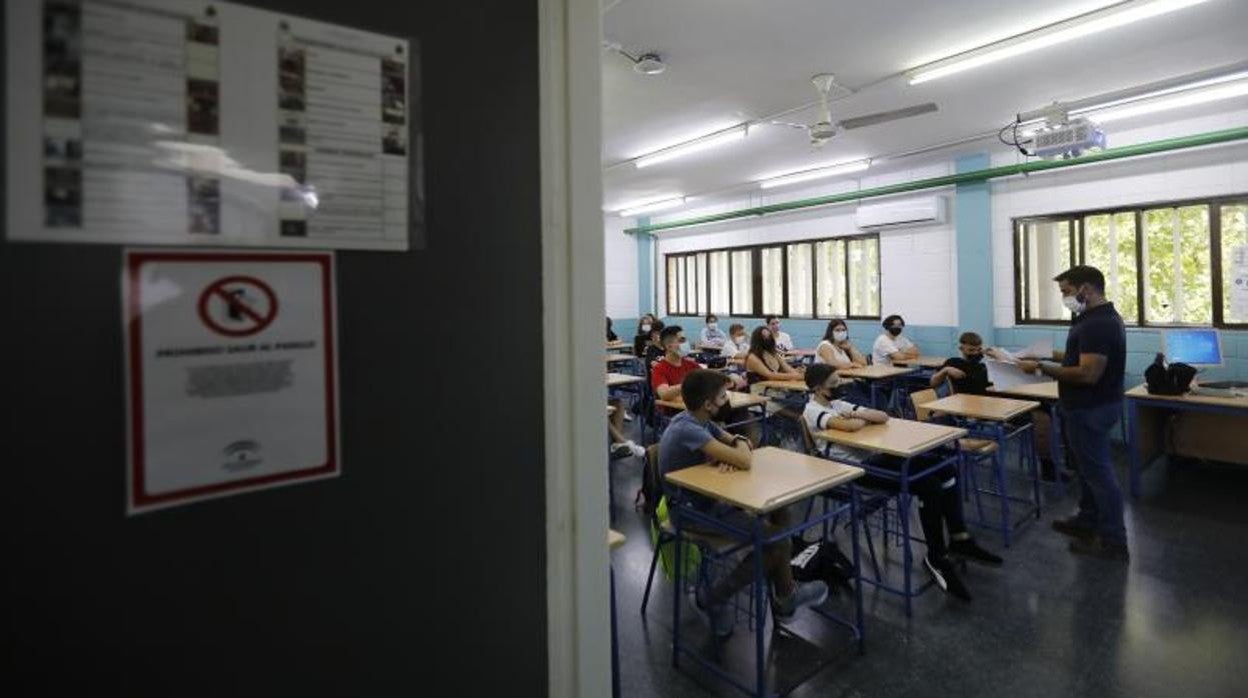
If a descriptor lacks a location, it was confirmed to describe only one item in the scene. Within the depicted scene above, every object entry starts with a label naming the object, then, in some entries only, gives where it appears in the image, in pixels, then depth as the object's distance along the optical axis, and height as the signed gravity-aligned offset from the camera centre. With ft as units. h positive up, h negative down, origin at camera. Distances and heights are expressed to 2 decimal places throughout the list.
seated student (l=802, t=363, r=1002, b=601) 9.99 -2.49
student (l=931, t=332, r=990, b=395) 16.46 -0.77
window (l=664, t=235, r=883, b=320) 26.48 +3.38
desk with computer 13.79 -1.98
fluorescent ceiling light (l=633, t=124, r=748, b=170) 18.67 +6.77
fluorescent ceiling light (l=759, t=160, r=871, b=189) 23.34 +7.16
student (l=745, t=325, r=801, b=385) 18.22 -0.50
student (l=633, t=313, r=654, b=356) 28.32 +0.69
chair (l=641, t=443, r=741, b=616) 7.88 -2.61
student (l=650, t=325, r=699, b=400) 16.35 -0.50
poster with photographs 1.69 +0.74
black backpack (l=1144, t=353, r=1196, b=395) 14.24 -0.91
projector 13.20 +4.60
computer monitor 14.66 -0.16
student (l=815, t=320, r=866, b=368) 20.77 -0.17
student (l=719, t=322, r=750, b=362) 24.68 +0.14
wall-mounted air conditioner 22.50 +5.15
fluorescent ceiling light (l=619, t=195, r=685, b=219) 31.30 +7.84
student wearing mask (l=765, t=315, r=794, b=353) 25.25 +0.37
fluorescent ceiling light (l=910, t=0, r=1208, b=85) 10.53 +5.95
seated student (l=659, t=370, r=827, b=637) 8.09 -2.40
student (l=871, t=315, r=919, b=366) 21.94 -0.09
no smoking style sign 1.84 -0.06
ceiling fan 13.71 +5.43
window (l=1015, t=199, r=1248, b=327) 16.97 +2.55
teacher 10.66 -1.05
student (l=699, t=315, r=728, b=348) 28.30 +0.58
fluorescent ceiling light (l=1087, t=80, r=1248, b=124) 14.73 +6.19
